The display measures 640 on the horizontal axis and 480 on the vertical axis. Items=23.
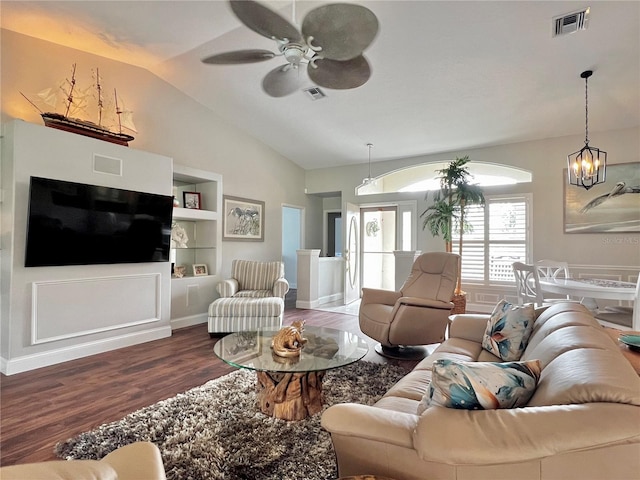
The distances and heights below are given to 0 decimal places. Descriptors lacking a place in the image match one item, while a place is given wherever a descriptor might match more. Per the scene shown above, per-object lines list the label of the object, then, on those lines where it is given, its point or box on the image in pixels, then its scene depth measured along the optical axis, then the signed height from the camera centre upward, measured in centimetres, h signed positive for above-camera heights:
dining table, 298 -37
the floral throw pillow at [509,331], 206 -54
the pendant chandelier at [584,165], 358 +94
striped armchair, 400 -76
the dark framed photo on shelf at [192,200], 504 +70
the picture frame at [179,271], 473 -38
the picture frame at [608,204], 456 +65
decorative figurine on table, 221 -66
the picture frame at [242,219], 555 +46
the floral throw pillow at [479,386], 102 -44
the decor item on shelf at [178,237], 466 +11
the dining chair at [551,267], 430 -26
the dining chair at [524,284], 374 -43
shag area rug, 165 -112
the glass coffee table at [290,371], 204 -75
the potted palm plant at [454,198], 495 +76
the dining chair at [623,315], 278 -63
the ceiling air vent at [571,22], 280 +199
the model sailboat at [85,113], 331 +145
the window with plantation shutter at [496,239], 536 +16
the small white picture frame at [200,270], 501 -38
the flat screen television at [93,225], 311 +21
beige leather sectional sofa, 83 -51
